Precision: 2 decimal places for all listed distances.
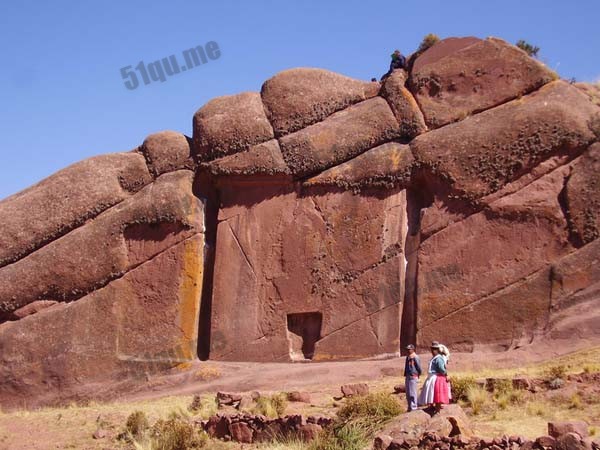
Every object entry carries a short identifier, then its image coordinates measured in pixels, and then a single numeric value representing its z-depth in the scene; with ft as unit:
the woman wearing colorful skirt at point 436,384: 45.91
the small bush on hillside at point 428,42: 77.51
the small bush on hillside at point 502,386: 50.80
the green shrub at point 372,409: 48.14
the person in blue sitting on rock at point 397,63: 77.92
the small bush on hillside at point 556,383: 50.46
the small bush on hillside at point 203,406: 57.77
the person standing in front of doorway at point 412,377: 50.70
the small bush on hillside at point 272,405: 53.26
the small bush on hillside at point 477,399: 50.21
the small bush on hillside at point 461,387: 52.29
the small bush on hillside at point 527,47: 102.45
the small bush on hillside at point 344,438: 43.11
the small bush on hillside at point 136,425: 53.80
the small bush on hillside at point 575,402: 48.14
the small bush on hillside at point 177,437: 48.62
